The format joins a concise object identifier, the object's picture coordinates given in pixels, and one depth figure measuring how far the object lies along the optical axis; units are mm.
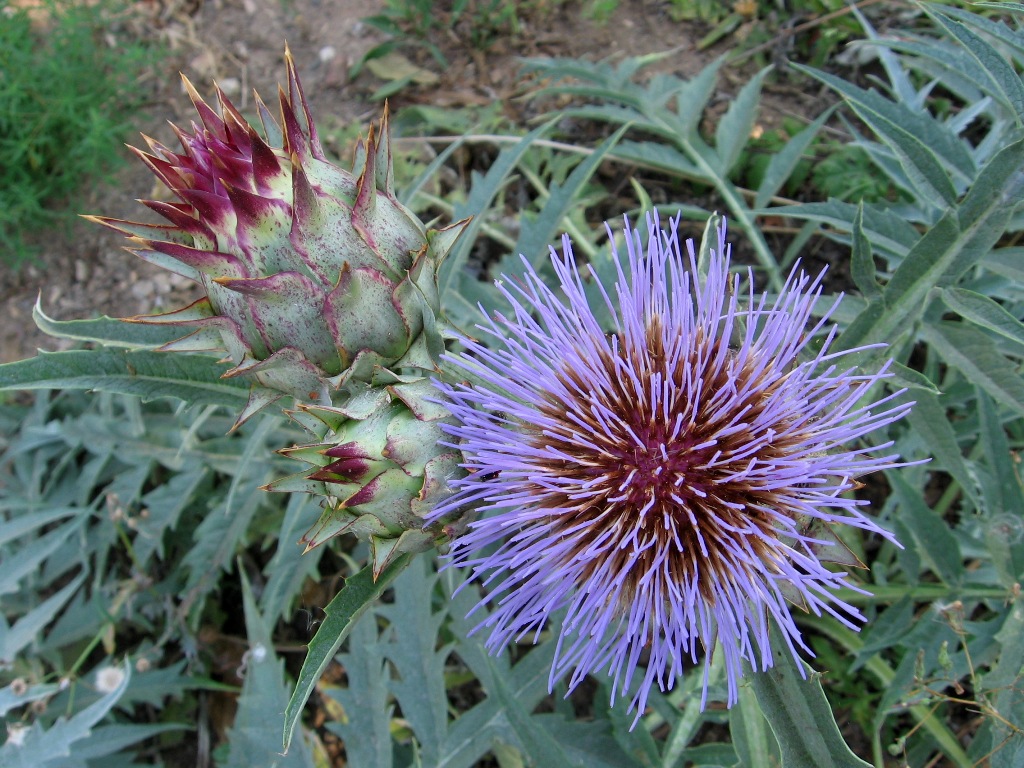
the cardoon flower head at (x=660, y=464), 257
